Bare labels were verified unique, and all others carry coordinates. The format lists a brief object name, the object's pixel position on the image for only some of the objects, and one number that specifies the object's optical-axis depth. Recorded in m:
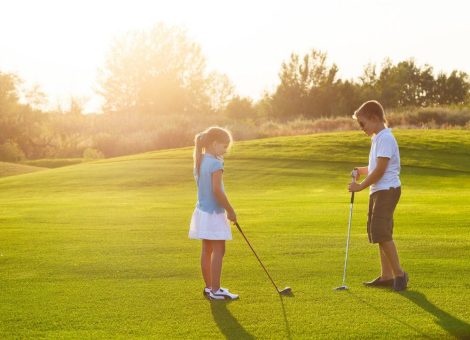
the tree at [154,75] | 85.44
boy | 7.74
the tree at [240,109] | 84.08
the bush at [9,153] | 54.69
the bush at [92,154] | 51.85
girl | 7.42
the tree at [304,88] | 73.12
